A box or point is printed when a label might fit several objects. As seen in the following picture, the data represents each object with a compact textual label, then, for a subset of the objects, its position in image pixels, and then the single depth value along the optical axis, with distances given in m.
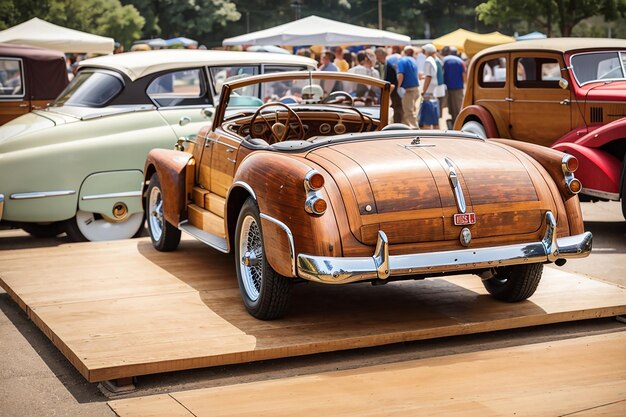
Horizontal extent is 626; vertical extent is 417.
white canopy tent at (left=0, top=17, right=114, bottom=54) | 22.36
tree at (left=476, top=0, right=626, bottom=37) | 36.94
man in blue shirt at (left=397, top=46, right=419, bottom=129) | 17.08
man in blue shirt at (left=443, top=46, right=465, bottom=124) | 19.42
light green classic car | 9.20
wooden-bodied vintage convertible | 5.67
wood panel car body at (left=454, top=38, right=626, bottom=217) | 9.75
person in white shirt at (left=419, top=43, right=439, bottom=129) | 17.69
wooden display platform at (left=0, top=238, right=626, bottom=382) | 5.50
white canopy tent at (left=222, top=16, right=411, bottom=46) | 23.34
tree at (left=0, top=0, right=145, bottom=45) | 48.16
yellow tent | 32.88
